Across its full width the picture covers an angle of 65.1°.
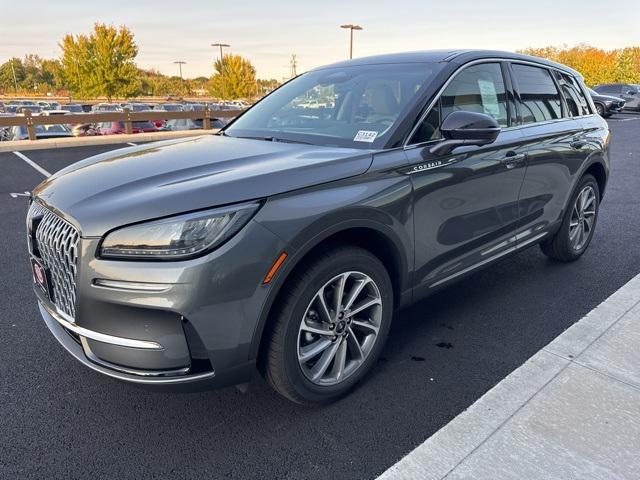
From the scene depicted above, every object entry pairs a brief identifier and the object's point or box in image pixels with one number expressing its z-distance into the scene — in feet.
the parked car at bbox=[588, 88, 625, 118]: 72.28
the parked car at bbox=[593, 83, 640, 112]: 93.91
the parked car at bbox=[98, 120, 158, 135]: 54.13
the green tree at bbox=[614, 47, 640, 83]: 173.06
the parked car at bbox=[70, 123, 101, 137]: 52.65
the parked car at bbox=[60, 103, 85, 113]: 96.71
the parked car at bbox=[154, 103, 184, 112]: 88.99
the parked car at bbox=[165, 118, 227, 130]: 58.95
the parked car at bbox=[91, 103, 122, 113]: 98.73
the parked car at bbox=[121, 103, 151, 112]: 98.89
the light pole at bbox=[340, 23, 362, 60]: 151.53
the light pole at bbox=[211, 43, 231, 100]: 183.83
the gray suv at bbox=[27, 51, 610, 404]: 6.50
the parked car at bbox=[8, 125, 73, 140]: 47.91
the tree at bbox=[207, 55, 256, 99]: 184.24
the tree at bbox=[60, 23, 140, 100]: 135.13
